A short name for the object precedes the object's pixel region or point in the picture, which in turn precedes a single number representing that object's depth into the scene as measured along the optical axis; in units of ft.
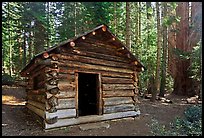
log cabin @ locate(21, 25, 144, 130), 28.25
